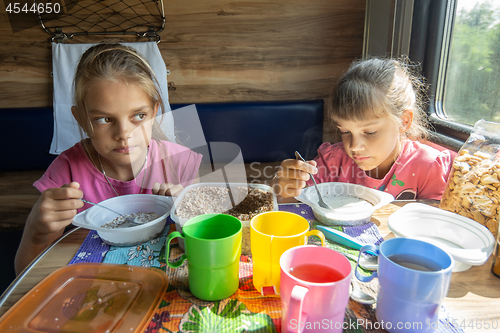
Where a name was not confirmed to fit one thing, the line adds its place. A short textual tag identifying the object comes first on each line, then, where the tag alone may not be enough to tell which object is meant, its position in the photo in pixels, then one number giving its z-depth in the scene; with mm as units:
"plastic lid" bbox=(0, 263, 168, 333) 491
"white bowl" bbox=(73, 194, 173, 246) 710
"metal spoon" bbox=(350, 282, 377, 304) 530
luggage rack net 1848
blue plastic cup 417
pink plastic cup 397
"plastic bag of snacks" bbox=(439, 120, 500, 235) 733
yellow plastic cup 524
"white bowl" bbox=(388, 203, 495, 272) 575
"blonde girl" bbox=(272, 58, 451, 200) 1161
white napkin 1832
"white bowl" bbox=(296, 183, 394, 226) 800
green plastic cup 514
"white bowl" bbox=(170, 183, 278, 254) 673
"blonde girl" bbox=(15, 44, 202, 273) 1069
